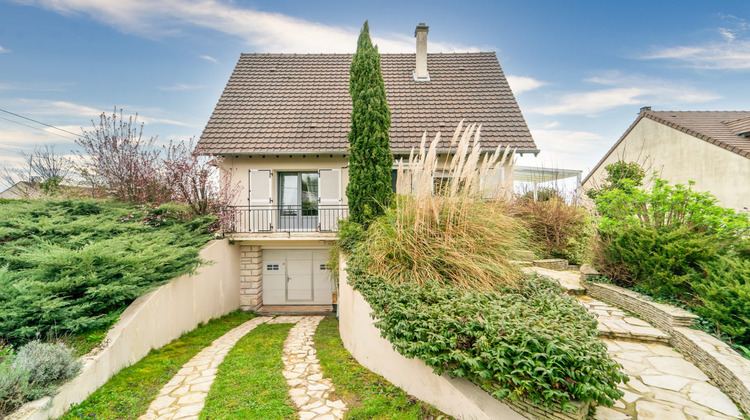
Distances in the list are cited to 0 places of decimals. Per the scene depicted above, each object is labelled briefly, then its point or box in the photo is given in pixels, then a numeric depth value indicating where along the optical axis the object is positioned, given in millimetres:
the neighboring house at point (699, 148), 9828
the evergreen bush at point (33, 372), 2615
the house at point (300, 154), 9195
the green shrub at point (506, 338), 2020
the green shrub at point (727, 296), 3090
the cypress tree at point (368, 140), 6367
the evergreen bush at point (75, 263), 3631
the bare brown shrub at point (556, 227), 7562
